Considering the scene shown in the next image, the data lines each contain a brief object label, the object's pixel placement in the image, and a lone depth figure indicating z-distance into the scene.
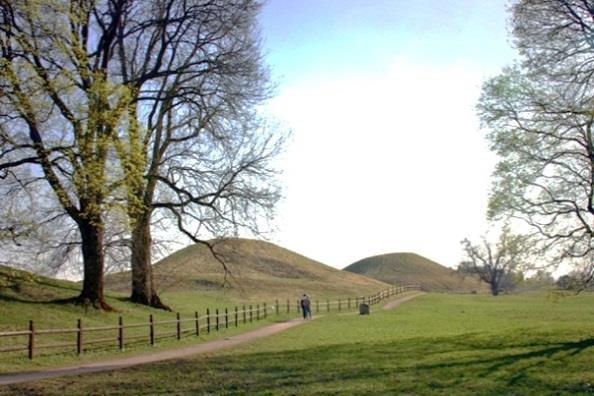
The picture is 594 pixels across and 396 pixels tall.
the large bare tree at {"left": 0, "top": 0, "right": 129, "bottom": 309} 19.05
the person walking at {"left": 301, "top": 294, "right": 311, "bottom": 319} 41.78
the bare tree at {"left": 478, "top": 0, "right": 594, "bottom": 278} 19.97
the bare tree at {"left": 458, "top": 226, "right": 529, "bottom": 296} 98.44
